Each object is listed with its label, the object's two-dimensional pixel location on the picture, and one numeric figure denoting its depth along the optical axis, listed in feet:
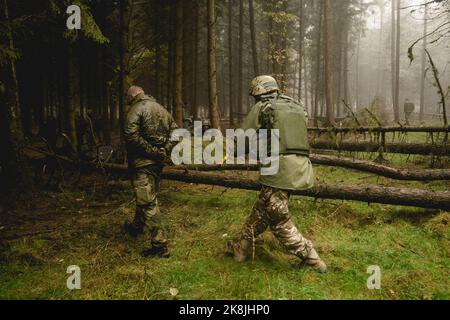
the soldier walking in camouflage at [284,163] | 15.85
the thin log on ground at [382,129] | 33.81
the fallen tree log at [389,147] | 34.47
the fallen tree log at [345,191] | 21.96
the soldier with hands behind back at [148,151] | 18.71
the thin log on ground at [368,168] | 26.35
